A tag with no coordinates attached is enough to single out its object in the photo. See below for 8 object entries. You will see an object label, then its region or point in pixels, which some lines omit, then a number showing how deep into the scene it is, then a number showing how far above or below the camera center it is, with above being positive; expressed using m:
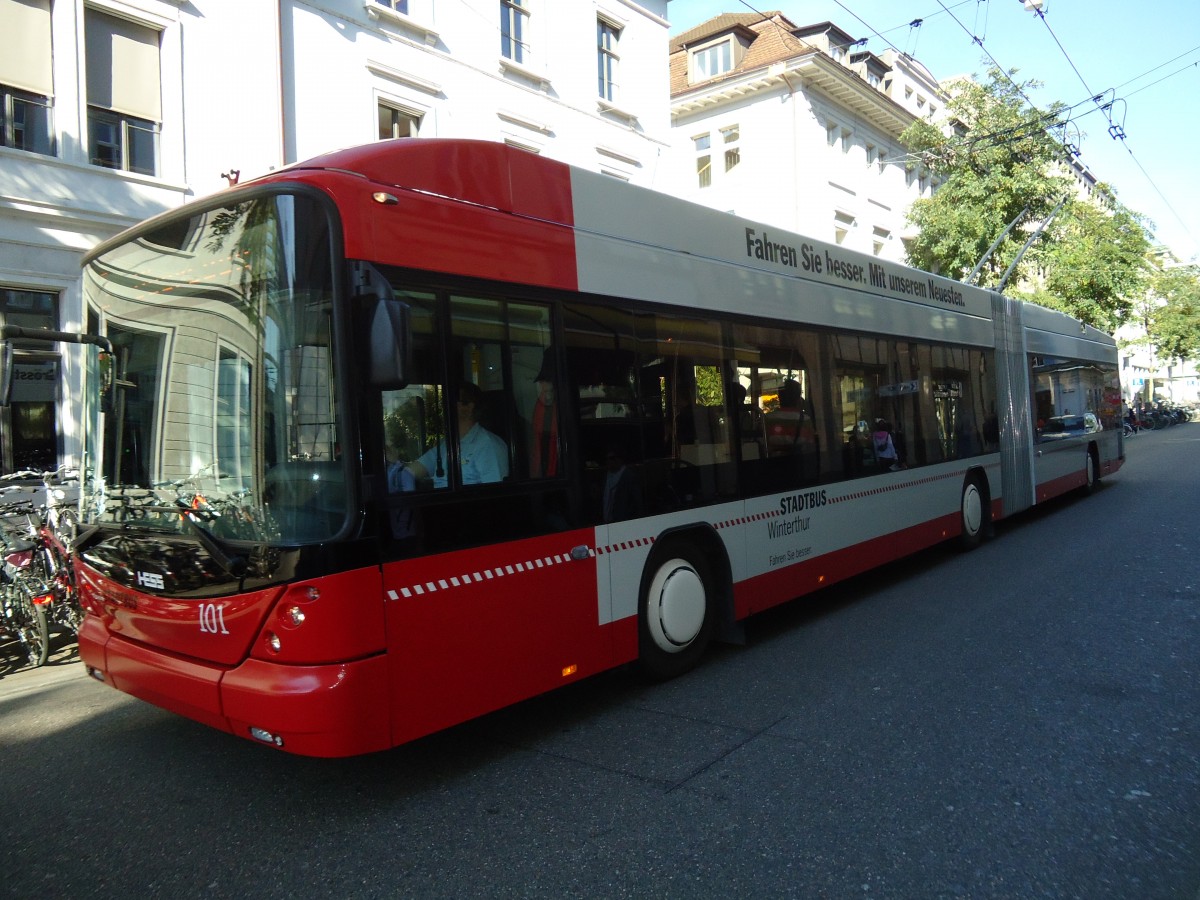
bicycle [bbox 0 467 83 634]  7.42 -0.46
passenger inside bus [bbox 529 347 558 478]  4.88 +0.30
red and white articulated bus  3.89 +0.22
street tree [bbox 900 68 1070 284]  25.44 +7.98
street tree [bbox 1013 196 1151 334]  27.59 +5.68
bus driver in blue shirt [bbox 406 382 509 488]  4.27 +0.16
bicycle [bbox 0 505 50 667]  7.11 -0.76
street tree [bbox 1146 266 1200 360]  54.56 +7.76
